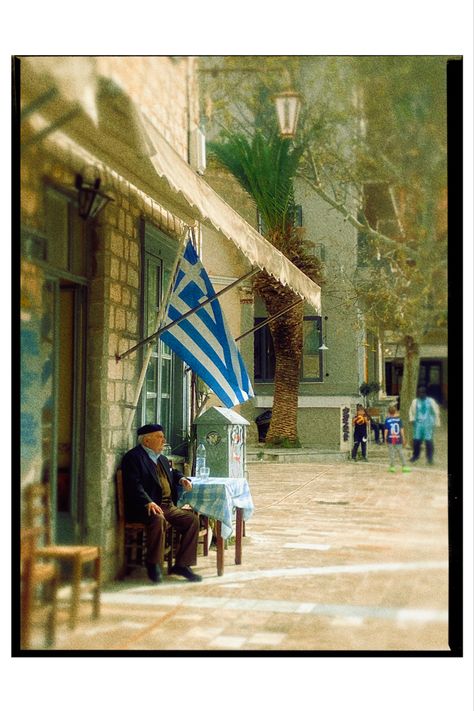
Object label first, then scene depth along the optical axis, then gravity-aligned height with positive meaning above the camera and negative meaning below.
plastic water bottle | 7.73 -0.60
